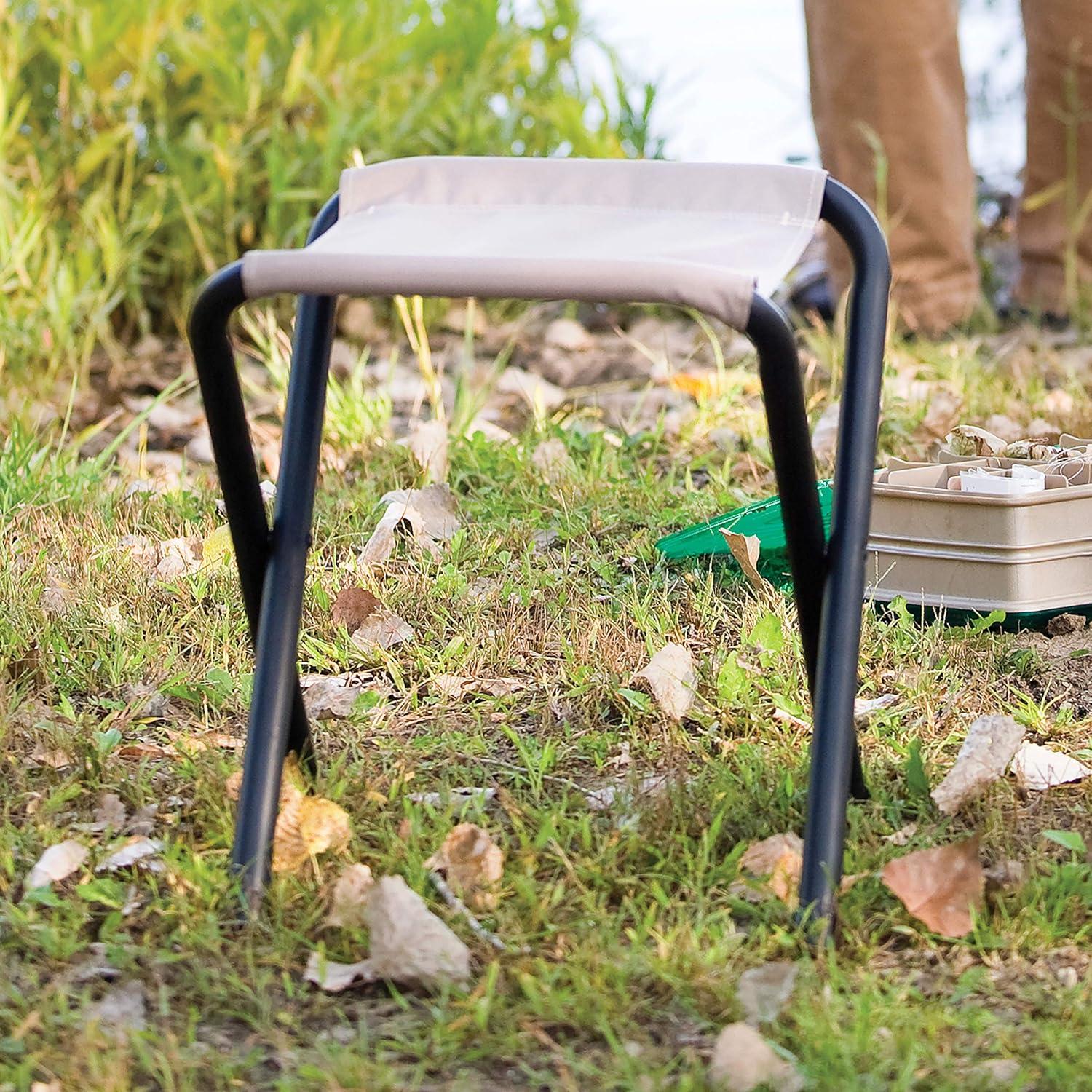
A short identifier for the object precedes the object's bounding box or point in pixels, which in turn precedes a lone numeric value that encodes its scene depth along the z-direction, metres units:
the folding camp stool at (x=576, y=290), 2.11
